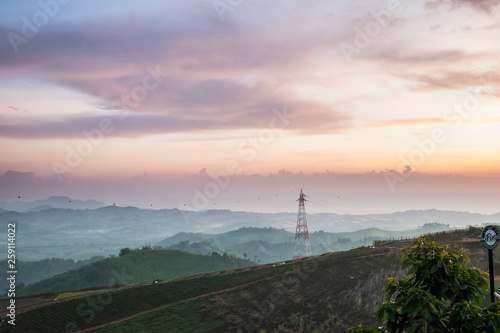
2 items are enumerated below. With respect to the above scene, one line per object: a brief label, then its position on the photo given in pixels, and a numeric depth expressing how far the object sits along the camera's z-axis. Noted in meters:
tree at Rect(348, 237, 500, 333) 13.00
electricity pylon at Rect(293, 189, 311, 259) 193.62
